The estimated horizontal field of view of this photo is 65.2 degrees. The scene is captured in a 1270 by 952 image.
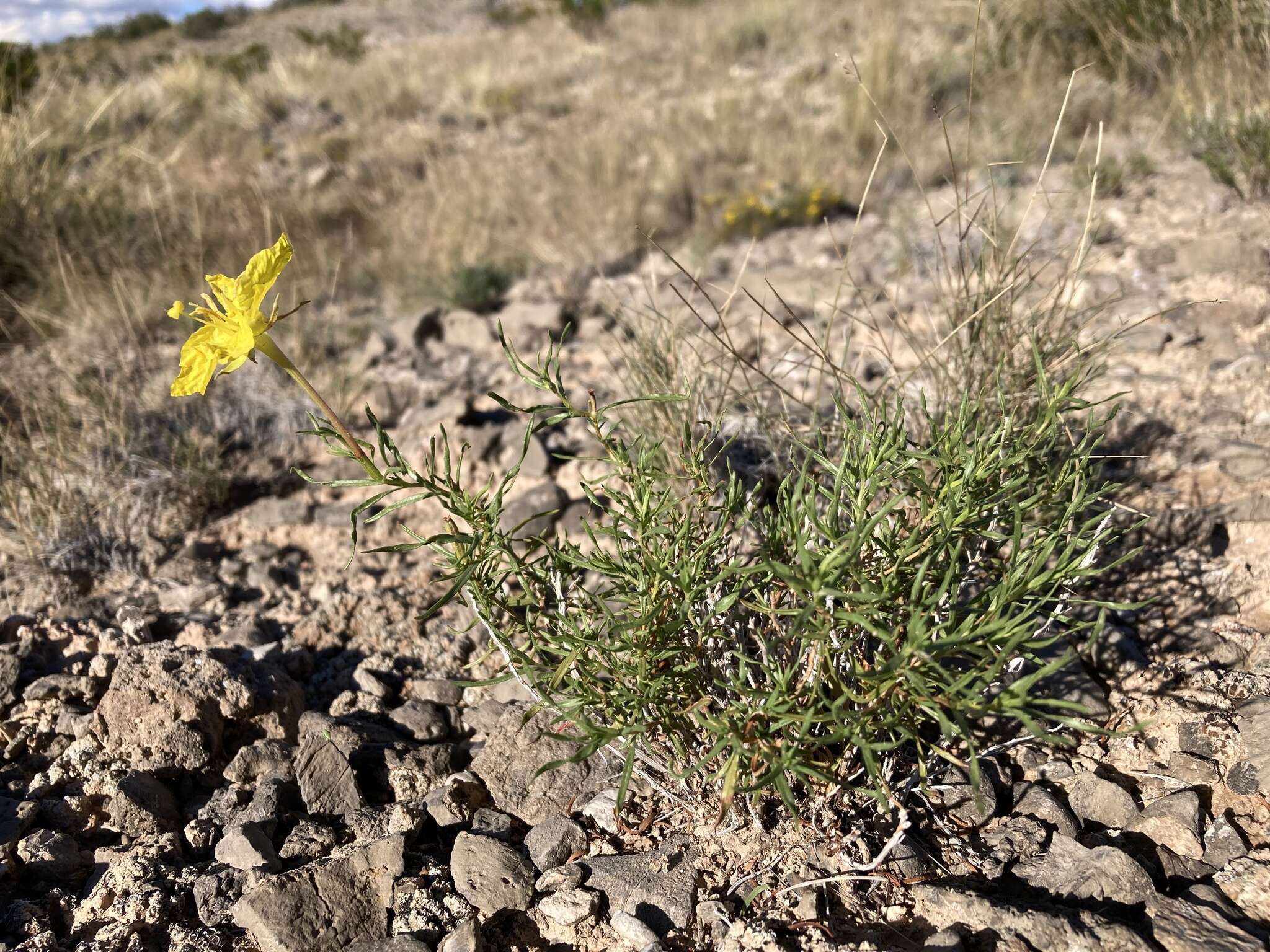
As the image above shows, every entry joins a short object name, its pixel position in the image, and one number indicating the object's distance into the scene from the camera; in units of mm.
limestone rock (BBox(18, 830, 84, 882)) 308
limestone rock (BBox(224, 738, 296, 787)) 352
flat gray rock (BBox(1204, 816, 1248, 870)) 276
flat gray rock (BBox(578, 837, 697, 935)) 281
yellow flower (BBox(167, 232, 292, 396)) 236
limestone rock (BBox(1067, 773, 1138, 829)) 295
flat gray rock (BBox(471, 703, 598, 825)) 330
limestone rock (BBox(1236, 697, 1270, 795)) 292
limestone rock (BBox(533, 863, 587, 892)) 296
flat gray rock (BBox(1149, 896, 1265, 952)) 242
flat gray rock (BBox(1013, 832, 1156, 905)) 264
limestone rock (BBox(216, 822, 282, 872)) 305
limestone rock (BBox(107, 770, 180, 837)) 326
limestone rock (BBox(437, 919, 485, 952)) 271
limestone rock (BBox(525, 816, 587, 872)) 305
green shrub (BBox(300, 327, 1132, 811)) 241
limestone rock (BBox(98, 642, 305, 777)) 355
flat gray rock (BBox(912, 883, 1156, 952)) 244
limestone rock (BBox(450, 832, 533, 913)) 292
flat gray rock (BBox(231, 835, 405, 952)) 277
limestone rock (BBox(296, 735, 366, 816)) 334
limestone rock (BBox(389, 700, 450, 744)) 376
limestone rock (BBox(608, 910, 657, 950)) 274
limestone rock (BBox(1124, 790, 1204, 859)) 281
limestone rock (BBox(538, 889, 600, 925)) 283
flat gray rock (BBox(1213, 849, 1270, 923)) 259
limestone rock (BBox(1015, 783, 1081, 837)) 294
